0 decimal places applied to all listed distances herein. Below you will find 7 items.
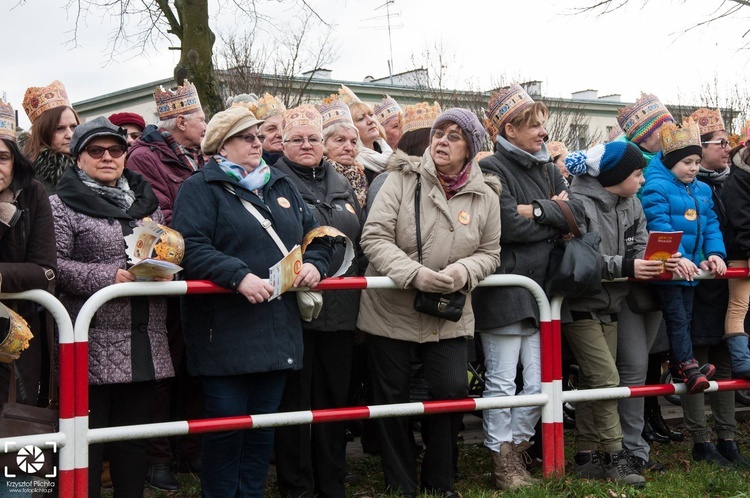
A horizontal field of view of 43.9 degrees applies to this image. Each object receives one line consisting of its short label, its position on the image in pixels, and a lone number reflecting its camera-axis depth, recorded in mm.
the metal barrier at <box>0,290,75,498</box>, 4230
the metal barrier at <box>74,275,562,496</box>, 4285
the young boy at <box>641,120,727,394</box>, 6020
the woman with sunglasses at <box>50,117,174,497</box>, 4570
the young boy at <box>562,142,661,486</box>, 5746
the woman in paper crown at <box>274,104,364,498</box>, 5246
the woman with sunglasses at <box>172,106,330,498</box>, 4570
